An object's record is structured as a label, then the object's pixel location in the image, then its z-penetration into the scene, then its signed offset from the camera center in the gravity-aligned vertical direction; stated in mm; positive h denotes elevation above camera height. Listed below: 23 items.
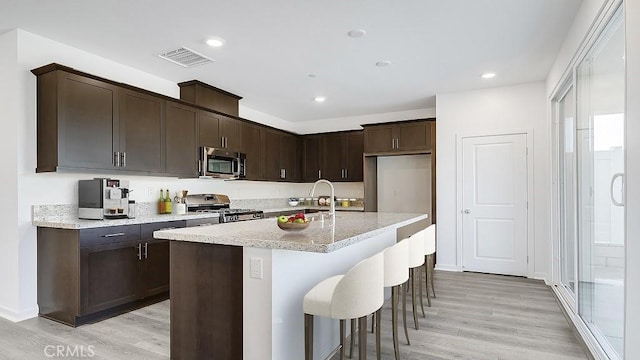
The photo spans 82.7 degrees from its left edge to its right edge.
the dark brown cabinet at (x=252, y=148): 5668 +530
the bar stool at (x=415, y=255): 3051 -630
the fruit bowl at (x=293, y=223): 2248 -262
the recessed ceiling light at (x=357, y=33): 3316 +1371
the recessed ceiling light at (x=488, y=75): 4582 +1342
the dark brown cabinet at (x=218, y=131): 4812 +709
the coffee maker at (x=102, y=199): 3465 -170
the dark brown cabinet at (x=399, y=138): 5773 +713
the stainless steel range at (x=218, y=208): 4730 -373
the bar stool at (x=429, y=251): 3455 -676
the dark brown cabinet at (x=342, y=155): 6684 +483
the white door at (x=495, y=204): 4992 -328
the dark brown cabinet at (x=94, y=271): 3170 -834
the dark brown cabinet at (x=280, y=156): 6207 +468
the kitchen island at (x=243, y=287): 1975 -624
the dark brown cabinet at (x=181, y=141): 4312 +504
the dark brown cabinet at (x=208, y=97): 4844 +1191
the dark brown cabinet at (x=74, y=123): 3268 +559
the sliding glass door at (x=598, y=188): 2340 -57
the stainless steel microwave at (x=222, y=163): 4770 +256
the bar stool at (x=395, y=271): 2457 -622
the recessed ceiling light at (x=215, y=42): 3502 +1363
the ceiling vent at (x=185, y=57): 3771 +1341
